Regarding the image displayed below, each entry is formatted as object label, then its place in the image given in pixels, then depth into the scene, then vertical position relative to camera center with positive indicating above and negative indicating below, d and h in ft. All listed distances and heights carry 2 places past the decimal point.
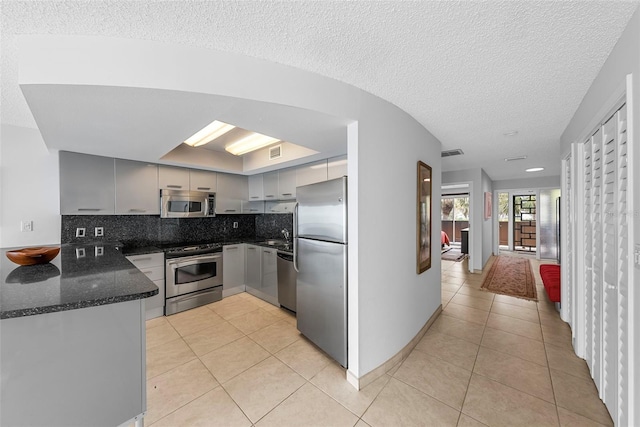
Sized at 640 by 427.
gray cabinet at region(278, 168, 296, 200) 11.58 +1.42
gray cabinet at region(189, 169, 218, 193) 12.10 +1.67
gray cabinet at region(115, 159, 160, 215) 10.06 +1.07
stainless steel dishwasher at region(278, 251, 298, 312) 10.07 -3.08
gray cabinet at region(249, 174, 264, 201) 13.58 +1.43
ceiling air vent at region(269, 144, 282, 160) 10.74 +2.77
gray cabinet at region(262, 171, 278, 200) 12.60 +1.46
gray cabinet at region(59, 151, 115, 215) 8.99 +1.11
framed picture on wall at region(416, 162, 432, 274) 8.46 -0.28
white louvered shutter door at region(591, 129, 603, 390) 5.69 -1.19
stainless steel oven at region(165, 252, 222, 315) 10.41 -3.26
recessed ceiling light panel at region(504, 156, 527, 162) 14.01 +3.17
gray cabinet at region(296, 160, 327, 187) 10.11 +1.74
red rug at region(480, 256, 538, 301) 13.12 -4.52
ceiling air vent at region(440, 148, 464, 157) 12.38 +3.16
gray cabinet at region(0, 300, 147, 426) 3.28 -2.36
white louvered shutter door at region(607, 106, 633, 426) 4.06 -1.17
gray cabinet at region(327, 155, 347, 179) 9.30 +1.81
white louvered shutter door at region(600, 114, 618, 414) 4.83 -1.29
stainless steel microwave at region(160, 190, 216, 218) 11.20 +0.41
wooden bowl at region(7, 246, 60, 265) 5.40 -1.02
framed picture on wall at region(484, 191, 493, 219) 19.08 +0.45
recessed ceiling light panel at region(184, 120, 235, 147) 9.14 +3.29
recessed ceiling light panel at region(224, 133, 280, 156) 10.82 +3.33
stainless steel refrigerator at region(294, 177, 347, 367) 6.64 -1.65
